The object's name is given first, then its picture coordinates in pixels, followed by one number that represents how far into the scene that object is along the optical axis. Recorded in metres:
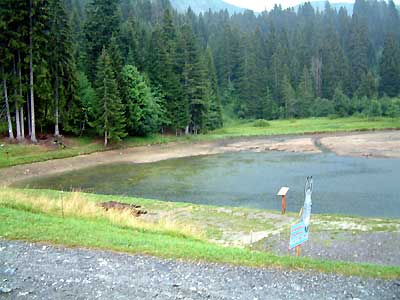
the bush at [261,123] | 71.50
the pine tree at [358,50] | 98.75
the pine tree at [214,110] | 62.91
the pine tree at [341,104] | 81.94
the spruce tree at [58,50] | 39.59
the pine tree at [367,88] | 89.25
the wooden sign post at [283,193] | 18.39
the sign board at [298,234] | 9.76
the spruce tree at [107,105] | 42.78
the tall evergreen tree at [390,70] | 95.44
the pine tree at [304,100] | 85.56
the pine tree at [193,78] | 56.44
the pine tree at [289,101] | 83.88
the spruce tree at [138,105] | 46.62
